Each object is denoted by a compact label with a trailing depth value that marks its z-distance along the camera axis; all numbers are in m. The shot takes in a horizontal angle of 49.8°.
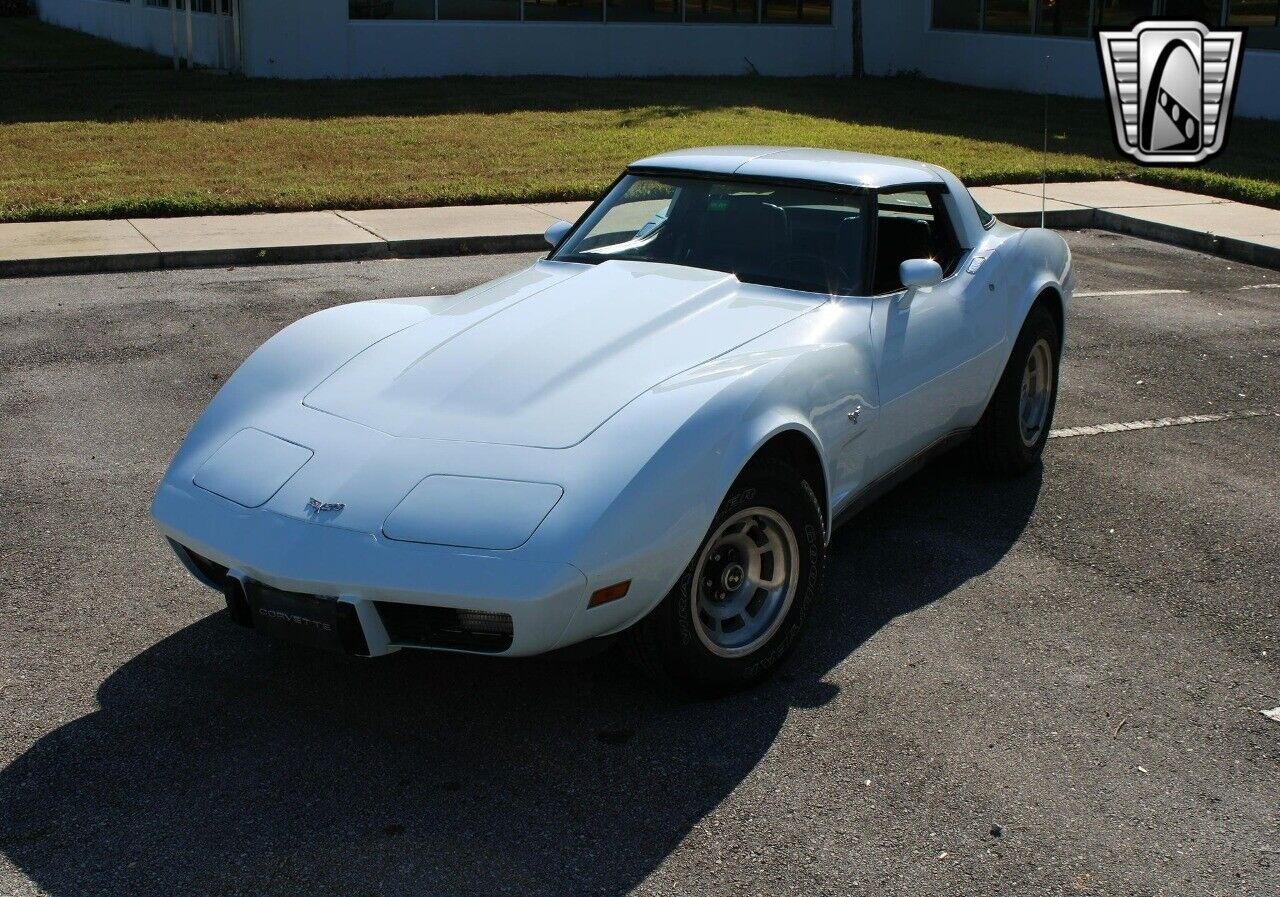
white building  21.64
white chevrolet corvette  3.54
